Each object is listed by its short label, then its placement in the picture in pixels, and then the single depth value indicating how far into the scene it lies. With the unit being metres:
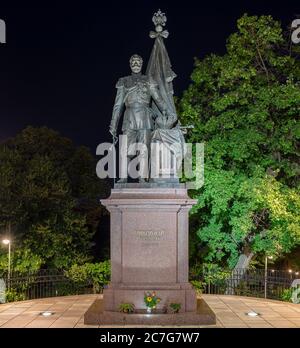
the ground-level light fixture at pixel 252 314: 15.28
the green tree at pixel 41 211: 26.52
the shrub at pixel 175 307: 13.55
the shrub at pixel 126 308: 13.59
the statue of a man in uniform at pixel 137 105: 14.79
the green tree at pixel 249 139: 22.06
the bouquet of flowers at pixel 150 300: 13.48
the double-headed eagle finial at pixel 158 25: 15.03
